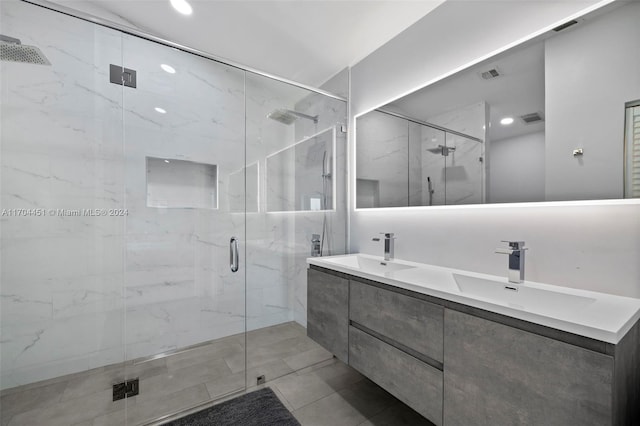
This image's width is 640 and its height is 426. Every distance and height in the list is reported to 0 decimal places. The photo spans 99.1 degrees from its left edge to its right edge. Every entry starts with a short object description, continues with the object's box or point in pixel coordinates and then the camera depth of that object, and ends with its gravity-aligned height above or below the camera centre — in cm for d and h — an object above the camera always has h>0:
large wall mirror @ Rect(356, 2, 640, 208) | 109 +44
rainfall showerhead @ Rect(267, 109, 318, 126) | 216 +77
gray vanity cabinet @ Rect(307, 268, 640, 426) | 75 -54
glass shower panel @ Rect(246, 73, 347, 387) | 207 -2
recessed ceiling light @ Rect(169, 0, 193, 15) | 182 +139
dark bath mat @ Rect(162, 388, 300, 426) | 154 -121
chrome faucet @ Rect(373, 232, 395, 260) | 199 -26
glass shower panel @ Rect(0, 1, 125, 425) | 157 -7
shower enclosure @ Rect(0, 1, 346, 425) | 161 -14
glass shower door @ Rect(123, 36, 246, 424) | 173 -12
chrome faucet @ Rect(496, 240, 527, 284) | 126 -23
